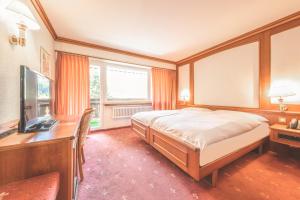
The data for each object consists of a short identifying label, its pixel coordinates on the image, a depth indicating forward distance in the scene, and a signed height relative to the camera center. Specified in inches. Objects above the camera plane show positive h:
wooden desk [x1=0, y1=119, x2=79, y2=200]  35.0 -17.0
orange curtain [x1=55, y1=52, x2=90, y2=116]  125.8 +16.1
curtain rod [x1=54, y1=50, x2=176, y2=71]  130.1 +47.4
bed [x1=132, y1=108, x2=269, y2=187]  59.5 -23.4
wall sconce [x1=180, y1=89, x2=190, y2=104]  188.5 +5.7
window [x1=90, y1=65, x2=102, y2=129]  154.5 +7.4
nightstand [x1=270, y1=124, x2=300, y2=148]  79.7 -24.5
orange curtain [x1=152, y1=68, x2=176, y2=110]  189.6 +15.8
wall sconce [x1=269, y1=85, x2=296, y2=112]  87.1 +4.1
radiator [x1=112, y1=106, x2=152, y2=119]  164.1 -15.7
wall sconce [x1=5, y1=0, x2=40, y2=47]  46.5 +32.9
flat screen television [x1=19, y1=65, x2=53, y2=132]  41.2 +0.1
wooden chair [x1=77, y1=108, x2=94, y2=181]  62.7 -16.1
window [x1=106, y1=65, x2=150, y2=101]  166.7 +22.7
